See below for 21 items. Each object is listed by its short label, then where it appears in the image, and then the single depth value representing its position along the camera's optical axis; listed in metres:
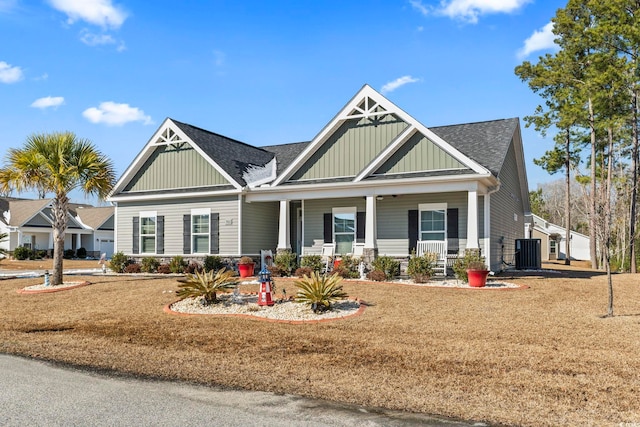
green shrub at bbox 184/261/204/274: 21.12
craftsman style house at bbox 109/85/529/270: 18.42
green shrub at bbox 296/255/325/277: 18.22
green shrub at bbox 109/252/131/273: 22.48
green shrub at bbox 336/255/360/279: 17.52
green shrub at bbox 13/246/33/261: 39.75
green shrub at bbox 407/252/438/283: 16.33
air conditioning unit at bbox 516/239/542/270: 23.38
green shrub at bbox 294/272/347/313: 11.32
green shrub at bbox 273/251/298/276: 18.92
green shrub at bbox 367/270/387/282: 16.72
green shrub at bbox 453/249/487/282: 15.41
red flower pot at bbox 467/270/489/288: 15.00
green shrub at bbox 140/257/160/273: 22.12
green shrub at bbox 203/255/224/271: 20.95
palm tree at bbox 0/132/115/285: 17.33
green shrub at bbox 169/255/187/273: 21.22
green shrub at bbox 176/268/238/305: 12.45
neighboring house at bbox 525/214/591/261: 48.16
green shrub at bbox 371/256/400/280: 17.09
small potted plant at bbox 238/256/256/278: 18.78
